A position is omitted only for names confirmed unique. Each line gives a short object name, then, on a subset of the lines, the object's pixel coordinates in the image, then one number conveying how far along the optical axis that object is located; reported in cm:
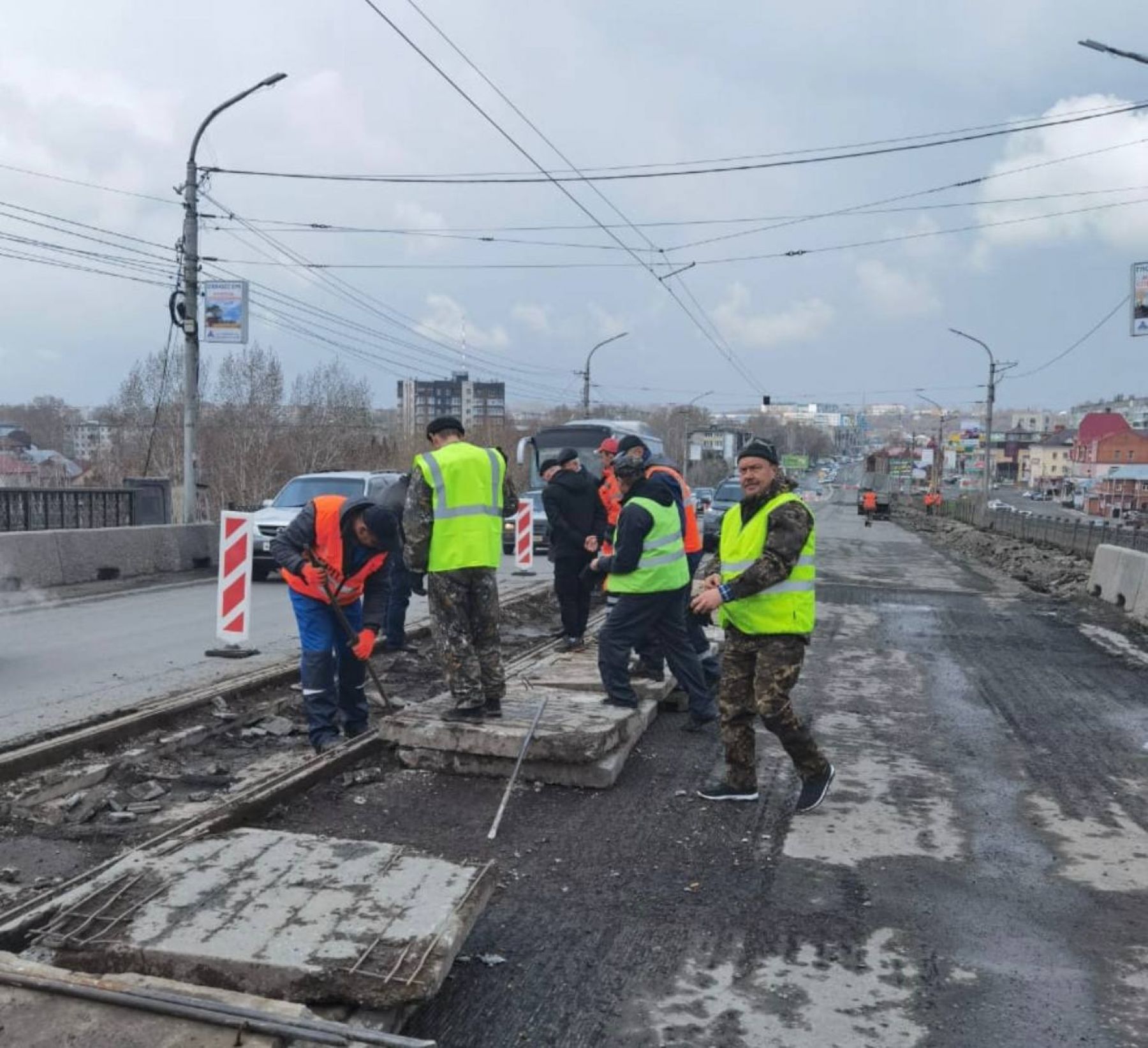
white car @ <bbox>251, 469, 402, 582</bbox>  1719
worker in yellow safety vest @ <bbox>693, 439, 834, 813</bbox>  539
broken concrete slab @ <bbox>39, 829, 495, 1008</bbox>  318
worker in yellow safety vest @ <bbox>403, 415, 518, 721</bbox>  623
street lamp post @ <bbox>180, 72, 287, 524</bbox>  1934
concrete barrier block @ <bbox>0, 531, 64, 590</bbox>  1479
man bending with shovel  637
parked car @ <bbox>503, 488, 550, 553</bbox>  2545
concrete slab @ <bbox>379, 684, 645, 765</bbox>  584
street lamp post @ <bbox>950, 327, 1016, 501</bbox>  4828
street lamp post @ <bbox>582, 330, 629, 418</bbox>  4759
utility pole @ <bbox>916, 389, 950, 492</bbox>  8354
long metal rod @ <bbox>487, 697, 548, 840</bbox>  507
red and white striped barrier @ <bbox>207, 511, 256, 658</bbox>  957
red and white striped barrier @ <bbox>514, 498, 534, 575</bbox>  1894
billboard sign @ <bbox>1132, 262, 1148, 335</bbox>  1945
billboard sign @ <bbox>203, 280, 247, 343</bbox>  1992
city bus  2783
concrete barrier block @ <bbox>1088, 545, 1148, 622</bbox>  1530
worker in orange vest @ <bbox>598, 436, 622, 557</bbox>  999
